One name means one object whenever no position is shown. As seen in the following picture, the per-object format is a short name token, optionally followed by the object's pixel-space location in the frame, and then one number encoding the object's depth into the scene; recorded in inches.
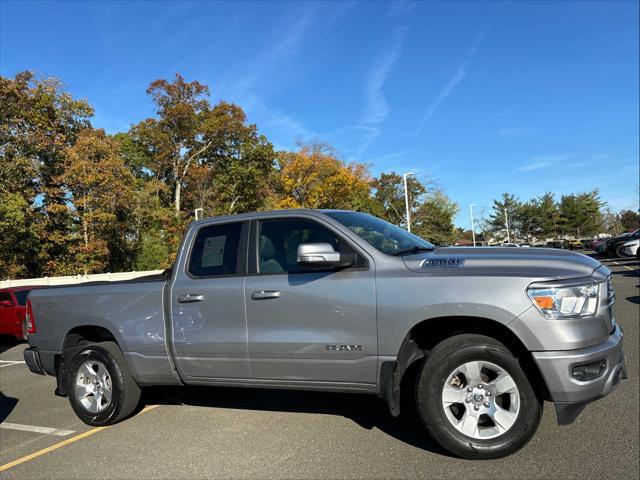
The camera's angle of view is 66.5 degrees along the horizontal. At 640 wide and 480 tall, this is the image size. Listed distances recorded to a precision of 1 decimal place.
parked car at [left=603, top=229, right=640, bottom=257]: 1051.9
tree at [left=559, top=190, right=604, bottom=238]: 3292.3
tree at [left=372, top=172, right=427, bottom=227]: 2158.0
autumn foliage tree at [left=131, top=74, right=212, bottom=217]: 1646.2
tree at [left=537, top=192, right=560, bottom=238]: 3398.1
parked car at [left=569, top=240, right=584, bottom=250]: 2362.1
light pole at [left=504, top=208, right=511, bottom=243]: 3228.8
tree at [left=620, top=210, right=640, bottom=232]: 3567.9
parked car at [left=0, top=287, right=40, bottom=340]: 431.5
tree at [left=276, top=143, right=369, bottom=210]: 1766.7
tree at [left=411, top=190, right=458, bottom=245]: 2213.1
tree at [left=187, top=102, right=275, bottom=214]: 1770.4
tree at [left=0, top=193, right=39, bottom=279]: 925.2
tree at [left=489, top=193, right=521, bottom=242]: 3474.4
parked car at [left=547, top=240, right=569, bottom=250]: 2355.3
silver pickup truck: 130.5
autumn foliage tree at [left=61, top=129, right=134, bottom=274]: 1106.7
